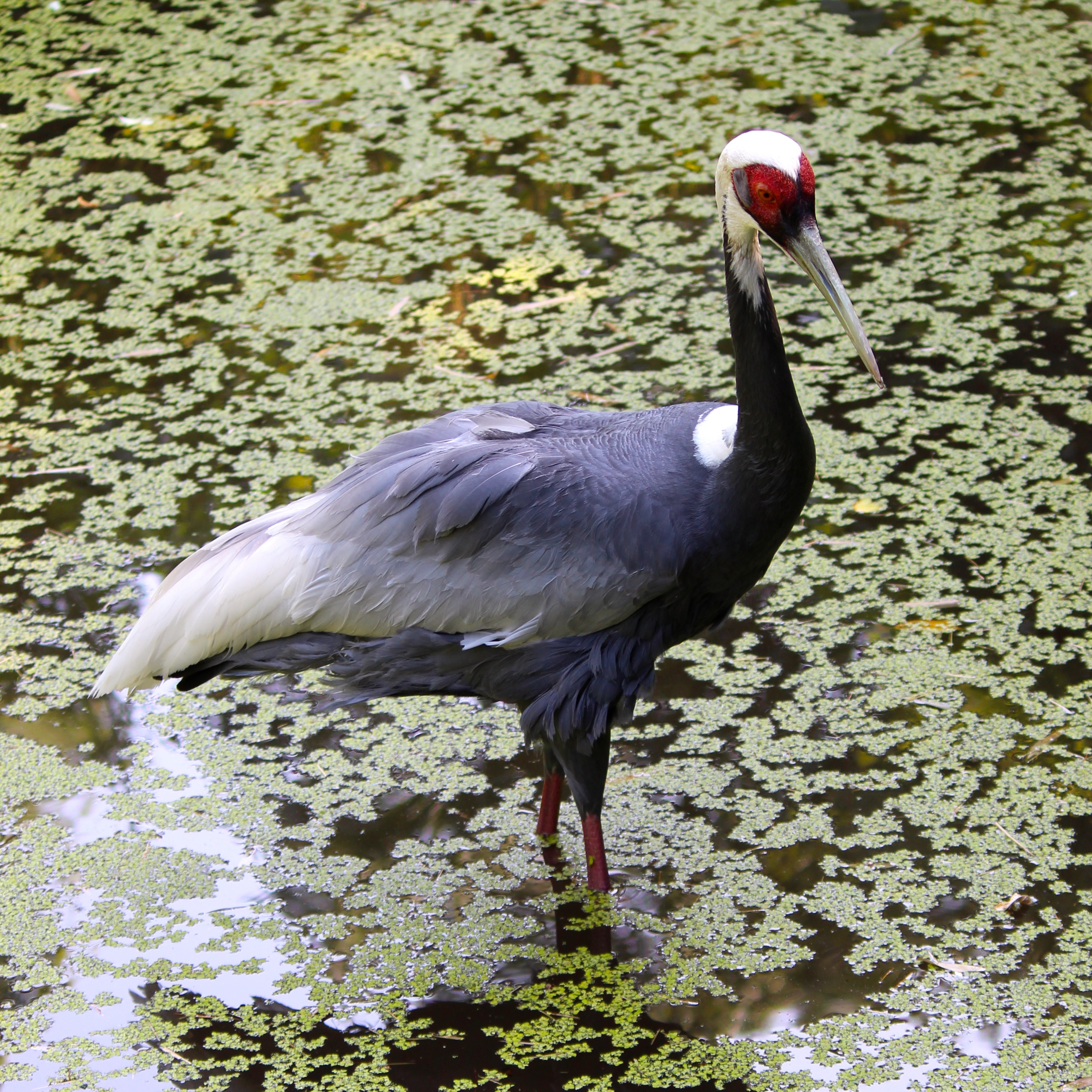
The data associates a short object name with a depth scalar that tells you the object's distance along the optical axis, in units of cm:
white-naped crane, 523
